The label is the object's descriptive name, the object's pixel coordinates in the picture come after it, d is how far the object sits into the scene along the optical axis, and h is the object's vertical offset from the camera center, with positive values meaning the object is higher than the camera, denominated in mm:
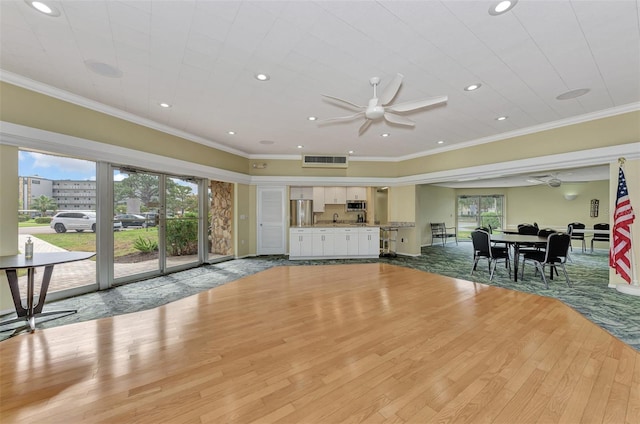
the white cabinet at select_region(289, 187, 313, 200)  7922 +569
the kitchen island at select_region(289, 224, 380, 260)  7039 -911
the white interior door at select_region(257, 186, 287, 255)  7457 -294
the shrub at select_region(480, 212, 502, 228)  11448 -424
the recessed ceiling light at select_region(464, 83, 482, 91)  3455 +1776
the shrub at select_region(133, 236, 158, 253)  4906 -707
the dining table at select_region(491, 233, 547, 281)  4676 -597
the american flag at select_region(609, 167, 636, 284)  4109 -343
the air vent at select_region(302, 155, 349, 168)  7352 +1490
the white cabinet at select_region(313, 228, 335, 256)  7070 -907
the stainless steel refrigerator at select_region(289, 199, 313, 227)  7984 -52
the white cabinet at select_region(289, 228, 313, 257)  7020 -912
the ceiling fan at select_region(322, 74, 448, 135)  2962 +1377
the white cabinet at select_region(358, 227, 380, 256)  7176 -906
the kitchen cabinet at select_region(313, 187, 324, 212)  8094 +380
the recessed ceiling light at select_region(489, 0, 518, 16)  2076 +1776
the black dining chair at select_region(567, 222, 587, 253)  8477 -891
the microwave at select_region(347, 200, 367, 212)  8395 +167
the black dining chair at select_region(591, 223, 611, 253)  7919 -809
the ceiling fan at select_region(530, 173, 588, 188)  8008 +1050
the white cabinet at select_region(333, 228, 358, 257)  7129 -930
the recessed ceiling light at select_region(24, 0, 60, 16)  2115 +1812
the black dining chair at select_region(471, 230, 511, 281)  4942 -807
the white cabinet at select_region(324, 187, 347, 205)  8164 +517
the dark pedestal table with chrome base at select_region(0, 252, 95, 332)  2725 -769
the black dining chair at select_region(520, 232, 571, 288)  4484 -767
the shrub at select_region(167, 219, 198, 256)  5578 -627
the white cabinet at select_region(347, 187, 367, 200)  8258 +588
